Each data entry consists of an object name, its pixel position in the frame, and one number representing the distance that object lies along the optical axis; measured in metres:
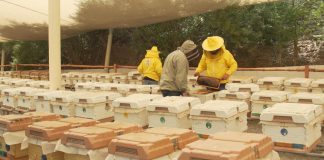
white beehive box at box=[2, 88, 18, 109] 10.41
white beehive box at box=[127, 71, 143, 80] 13.54
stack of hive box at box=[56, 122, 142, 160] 4.67
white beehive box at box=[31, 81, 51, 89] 12.00
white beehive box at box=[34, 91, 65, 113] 9.07
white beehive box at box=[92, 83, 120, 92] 10.26
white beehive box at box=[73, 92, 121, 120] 8.30
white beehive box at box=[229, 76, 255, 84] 11.06
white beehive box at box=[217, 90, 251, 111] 8.61
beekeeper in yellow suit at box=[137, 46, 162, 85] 11.52
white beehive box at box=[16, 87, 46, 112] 9.95
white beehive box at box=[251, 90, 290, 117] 8.05
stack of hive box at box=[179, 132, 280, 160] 3.60
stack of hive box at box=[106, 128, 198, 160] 4.16
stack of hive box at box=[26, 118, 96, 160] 5.25
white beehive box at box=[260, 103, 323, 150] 6.15
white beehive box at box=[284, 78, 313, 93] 9.40
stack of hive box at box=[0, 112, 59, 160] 5.82
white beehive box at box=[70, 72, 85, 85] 15.30
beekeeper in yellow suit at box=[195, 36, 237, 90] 8.78
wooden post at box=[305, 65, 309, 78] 11.23
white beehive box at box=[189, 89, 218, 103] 8.62
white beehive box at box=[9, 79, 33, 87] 12.63
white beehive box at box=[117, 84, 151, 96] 9.84
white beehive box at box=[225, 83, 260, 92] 9.30
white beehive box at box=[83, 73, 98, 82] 14.70
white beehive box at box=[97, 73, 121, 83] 14.16
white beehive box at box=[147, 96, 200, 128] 6.98
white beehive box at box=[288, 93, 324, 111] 7.54
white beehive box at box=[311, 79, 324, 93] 9.16
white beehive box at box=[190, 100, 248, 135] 6.48
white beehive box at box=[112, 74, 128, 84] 13.82
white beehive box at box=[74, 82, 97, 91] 11.00
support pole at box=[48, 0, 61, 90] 10.67
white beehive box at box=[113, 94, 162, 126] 7.62
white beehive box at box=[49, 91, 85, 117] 8.63
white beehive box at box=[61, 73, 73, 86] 15.73
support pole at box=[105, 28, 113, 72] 18.83
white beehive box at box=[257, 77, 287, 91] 10.09
